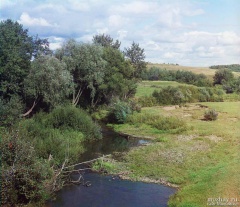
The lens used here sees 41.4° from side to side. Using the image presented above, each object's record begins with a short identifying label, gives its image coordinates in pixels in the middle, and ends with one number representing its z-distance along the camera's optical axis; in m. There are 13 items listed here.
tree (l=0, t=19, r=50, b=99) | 39.94
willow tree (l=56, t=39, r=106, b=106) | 51.66
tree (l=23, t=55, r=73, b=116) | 41.84
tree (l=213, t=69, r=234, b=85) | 113.14
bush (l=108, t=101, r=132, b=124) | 53.62
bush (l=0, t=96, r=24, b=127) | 34.06
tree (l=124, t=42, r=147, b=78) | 73.62
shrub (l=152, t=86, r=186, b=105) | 76.94
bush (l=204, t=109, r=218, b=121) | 56.12
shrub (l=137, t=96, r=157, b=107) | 73.12
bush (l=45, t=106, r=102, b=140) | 39.84
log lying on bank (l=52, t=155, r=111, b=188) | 24.95
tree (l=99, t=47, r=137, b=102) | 57.44
